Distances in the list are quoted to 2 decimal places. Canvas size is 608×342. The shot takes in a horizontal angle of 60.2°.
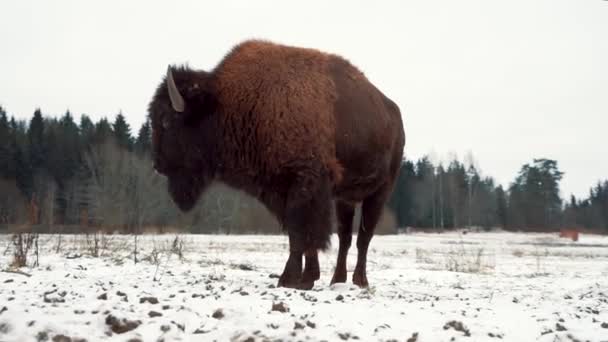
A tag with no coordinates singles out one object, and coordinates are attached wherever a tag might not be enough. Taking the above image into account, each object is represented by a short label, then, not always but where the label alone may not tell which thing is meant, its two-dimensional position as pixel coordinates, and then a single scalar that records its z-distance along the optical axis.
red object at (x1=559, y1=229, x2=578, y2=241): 49.92
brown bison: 5.71
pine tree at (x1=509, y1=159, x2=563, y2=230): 78.12
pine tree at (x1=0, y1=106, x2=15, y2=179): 46.28
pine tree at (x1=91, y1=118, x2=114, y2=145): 51.92
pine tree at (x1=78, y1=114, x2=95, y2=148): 53.44
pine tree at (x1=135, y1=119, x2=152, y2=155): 46.05
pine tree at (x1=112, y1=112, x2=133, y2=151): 54.51
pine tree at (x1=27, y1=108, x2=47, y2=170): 50.66
